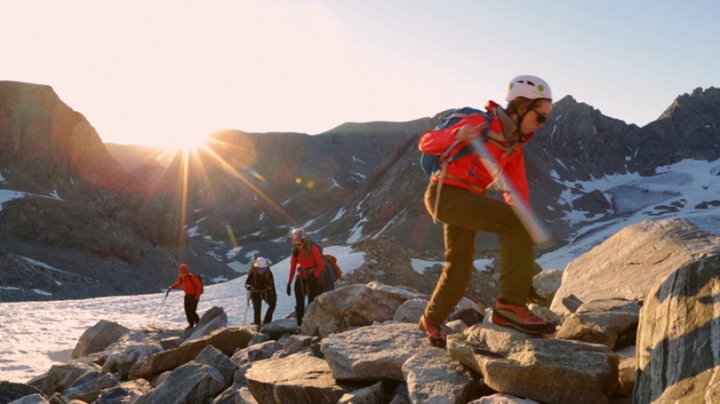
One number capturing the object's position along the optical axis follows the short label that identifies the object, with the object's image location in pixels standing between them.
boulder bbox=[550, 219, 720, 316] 6.13
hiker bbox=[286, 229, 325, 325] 13.90
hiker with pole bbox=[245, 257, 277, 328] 16.66
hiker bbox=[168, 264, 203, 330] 18.14
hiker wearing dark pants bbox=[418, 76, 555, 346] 4.73
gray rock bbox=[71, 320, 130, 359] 17.34
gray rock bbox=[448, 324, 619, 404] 4.08
